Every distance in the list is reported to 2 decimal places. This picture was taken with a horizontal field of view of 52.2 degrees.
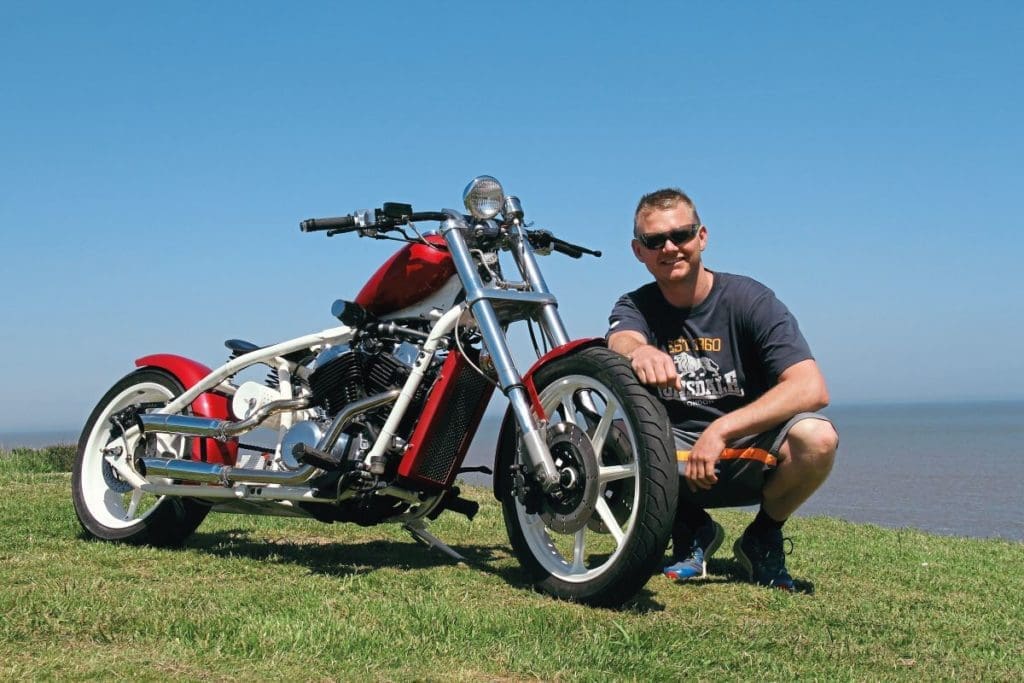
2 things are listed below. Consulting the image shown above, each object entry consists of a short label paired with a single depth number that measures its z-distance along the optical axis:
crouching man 4.06
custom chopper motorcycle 3.80
